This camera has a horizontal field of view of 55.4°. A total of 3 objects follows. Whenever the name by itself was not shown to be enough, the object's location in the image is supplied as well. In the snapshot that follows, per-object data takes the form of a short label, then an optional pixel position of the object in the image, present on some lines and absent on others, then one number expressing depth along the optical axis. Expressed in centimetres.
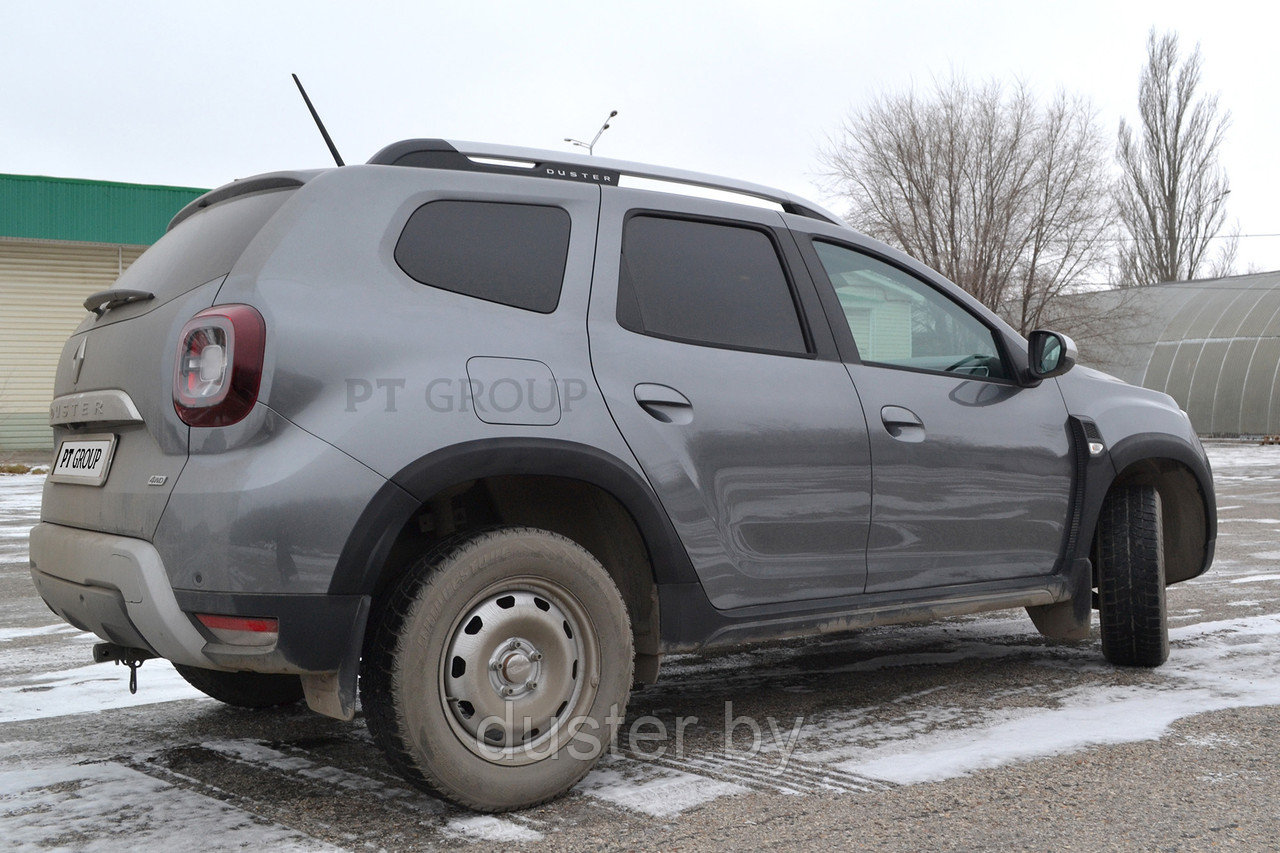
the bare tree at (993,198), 3500
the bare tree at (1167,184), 5125
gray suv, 302
